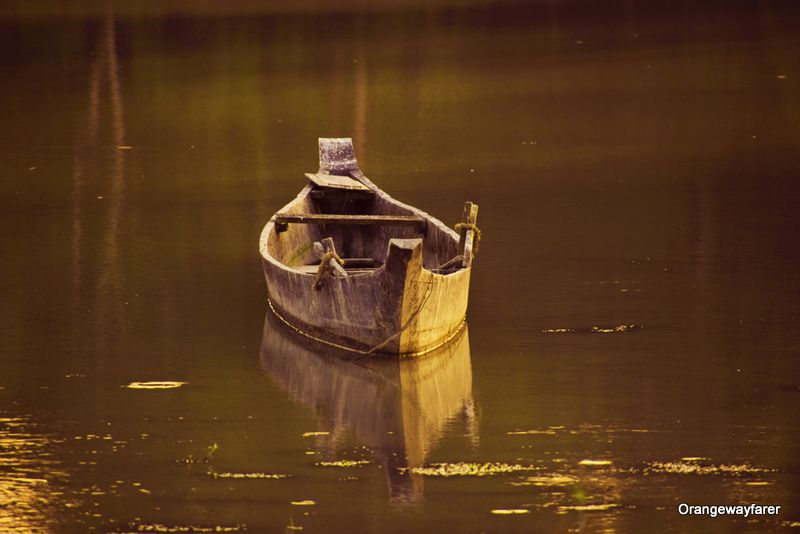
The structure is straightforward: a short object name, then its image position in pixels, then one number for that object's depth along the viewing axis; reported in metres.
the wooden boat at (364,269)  23.23
